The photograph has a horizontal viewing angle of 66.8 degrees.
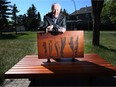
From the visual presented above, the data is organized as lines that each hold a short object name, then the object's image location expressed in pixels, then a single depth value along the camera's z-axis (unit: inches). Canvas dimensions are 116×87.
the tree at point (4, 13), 726.9
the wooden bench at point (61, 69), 62.2
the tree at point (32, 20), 1099.1
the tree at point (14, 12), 964.3
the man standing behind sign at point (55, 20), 76.0
